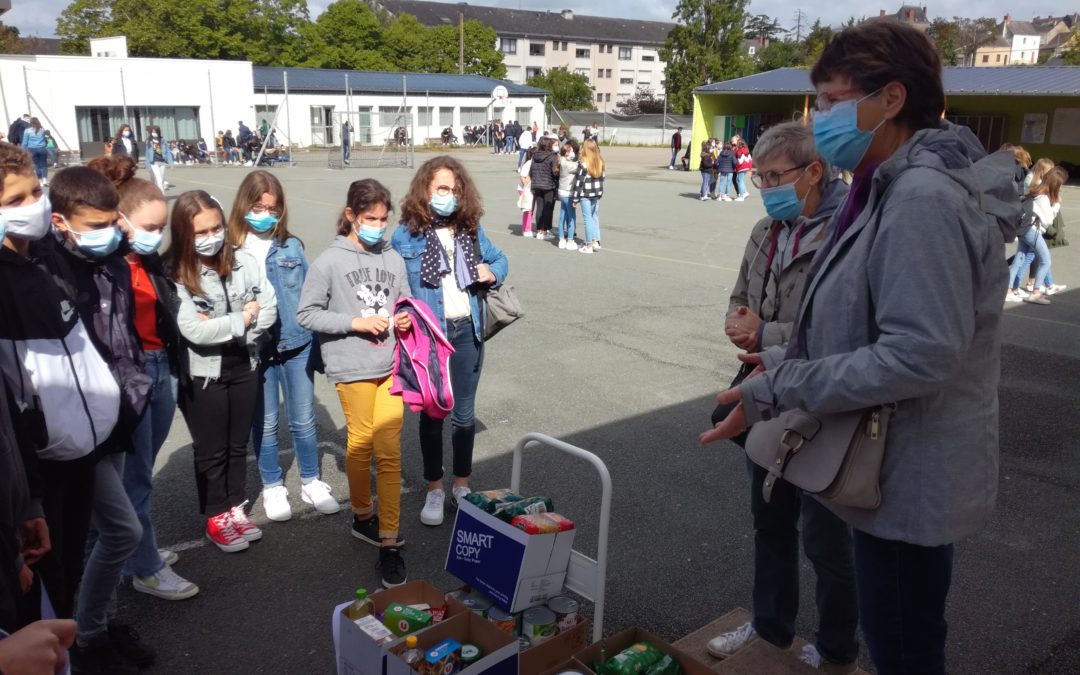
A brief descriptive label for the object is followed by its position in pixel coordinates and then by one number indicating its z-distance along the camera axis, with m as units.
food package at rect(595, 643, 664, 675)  2.64
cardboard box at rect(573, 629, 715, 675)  2.67
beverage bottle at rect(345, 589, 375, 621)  2.80
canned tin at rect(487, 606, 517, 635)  2.85
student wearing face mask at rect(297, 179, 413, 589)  4.06
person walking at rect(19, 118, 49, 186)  20.02
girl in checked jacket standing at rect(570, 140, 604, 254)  13.59
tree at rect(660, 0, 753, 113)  64.56
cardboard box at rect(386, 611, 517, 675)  2.55
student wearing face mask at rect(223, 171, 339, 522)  4.45
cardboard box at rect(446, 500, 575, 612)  2.87
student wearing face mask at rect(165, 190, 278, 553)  3.96
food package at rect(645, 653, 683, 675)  2.63
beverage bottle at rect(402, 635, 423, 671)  2.56
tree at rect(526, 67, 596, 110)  75.38
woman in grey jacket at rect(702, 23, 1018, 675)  1.95
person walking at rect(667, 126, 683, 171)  33.16
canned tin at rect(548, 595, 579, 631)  2.91
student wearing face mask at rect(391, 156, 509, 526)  4.41
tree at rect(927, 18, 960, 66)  67.94
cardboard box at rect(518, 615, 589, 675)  2.73
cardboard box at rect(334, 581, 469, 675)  2.63
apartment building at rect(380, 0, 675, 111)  94.75
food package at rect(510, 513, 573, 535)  2.89
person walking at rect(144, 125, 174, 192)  20.47
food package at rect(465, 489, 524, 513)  3.06
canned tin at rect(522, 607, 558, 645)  2.85
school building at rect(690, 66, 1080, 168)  26.48
